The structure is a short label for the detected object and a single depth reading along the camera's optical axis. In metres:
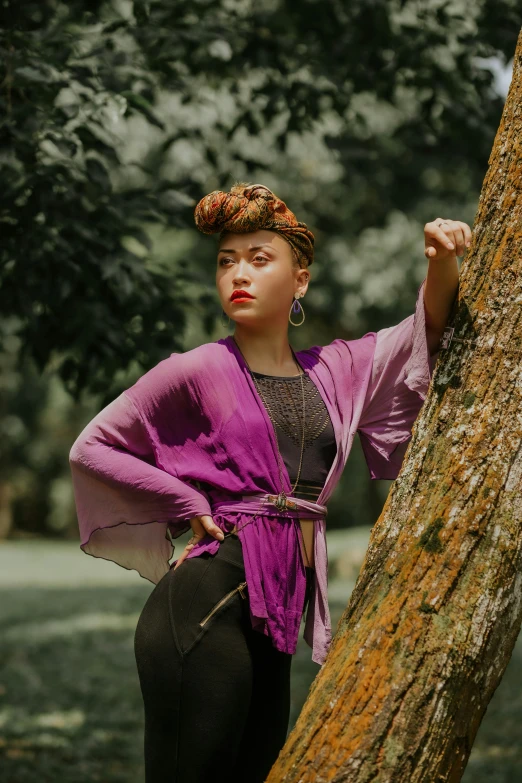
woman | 2.47
